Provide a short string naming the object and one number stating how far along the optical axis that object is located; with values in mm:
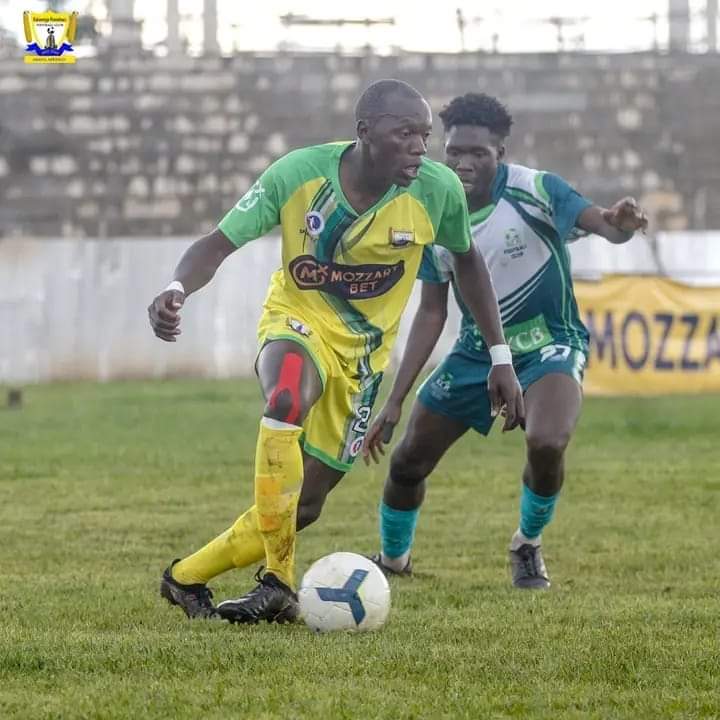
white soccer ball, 12750
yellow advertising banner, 43531
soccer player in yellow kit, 12781
